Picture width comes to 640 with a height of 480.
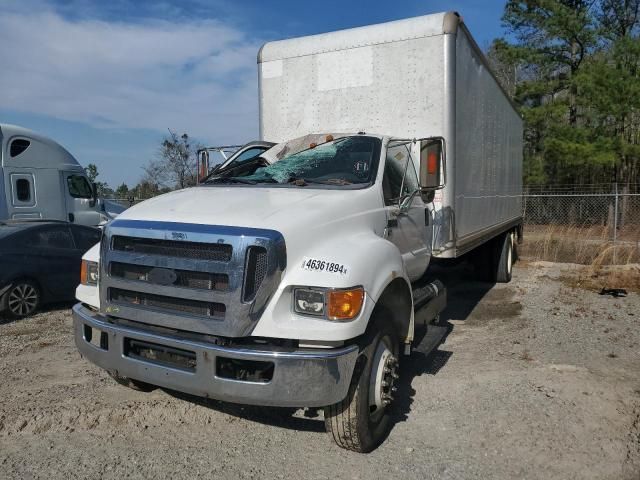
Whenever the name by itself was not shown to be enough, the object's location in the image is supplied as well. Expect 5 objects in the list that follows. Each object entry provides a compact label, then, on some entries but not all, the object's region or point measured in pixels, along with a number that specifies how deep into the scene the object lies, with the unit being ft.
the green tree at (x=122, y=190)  106.99
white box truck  9.84
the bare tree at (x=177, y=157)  84.29
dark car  24.04
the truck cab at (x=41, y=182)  37.14
